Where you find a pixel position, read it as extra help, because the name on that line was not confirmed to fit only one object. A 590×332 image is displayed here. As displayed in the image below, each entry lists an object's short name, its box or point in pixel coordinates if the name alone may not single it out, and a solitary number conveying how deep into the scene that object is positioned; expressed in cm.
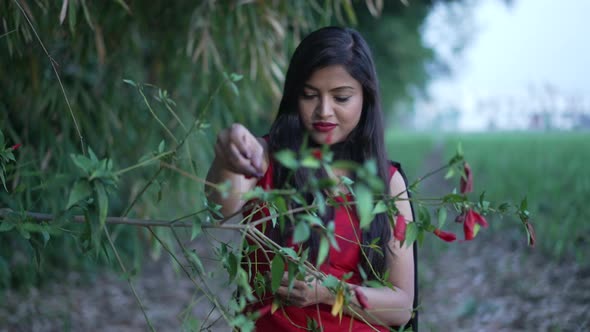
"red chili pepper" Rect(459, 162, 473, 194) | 98
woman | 135
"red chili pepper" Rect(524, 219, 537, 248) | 100
